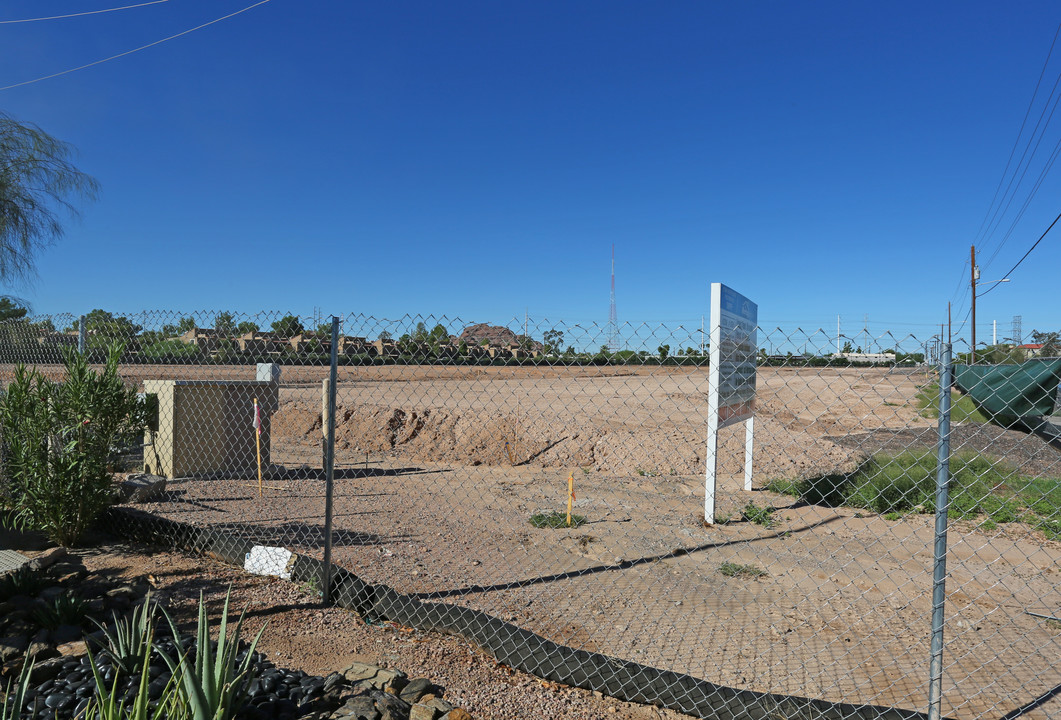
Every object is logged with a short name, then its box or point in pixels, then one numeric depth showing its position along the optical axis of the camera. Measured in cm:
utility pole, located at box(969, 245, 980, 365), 3709
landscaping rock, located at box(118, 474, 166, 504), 703
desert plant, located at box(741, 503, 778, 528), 706
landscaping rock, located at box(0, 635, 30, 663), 327
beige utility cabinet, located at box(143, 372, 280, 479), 888
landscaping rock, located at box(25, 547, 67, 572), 450
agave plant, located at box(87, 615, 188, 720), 223
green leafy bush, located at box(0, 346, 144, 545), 513
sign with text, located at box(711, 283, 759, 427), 639
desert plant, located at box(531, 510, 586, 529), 680
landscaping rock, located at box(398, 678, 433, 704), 300
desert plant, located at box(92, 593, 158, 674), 293
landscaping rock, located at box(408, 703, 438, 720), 284
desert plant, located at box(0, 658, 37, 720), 225
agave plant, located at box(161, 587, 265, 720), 229
